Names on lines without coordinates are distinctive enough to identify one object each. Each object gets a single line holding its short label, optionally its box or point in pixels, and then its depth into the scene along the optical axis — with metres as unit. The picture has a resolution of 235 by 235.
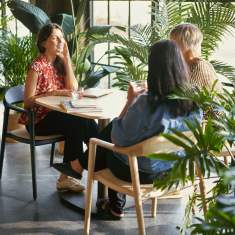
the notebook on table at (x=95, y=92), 5.33
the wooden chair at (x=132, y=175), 3.75
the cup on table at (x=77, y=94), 5.25
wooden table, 4.65
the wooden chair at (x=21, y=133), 5.18
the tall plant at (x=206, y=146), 2.58
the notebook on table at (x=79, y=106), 4.75
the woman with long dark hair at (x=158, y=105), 3.89
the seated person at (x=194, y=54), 4.66
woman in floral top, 5.27
